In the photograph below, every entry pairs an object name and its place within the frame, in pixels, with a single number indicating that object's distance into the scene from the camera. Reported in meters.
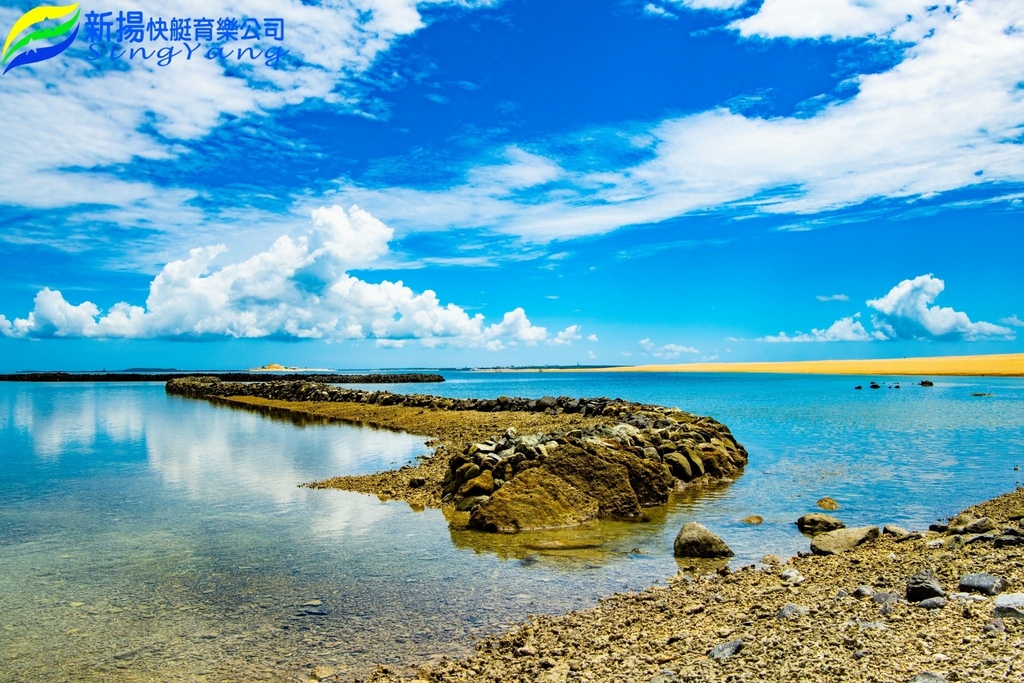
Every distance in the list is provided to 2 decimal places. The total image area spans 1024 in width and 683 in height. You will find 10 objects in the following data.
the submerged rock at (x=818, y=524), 12.84
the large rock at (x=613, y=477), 14.69
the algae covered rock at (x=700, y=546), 11.12
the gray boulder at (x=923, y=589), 7.56
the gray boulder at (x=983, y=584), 7.62
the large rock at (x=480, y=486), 15.14
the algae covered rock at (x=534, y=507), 13.34
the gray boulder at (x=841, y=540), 10.99
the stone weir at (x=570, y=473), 13.85
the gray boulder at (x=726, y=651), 6.36
